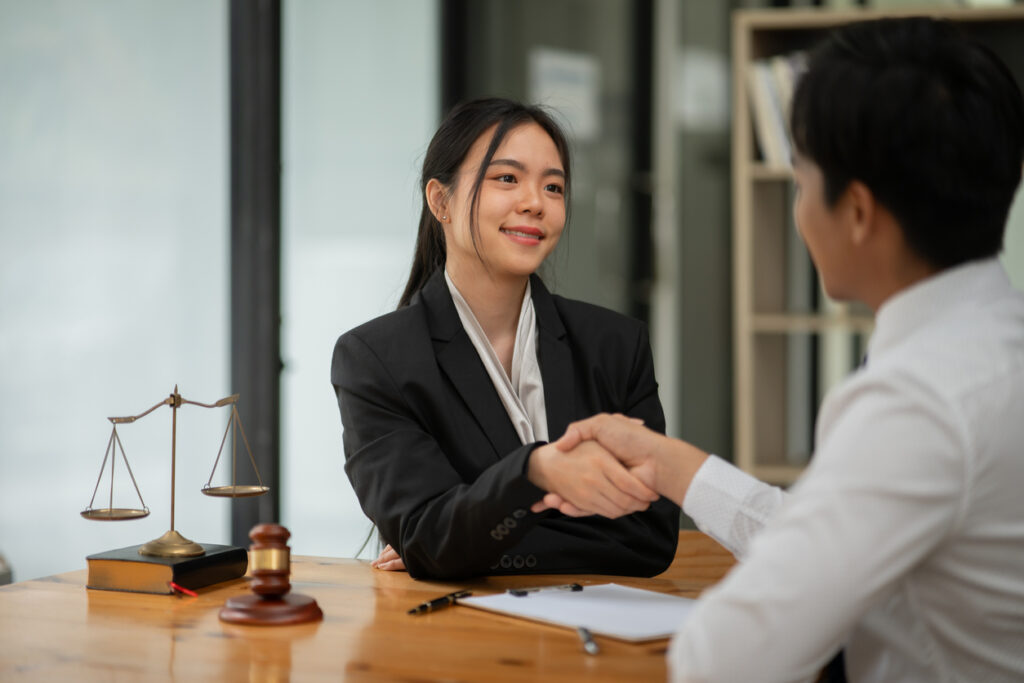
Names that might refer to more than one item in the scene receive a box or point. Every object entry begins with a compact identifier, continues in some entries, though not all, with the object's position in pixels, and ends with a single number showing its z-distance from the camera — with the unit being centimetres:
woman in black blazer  216
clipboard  197
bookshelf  351
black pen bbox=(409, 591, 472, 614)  205
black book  213
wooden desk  190
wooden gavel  202
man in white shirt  169
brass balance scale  215
